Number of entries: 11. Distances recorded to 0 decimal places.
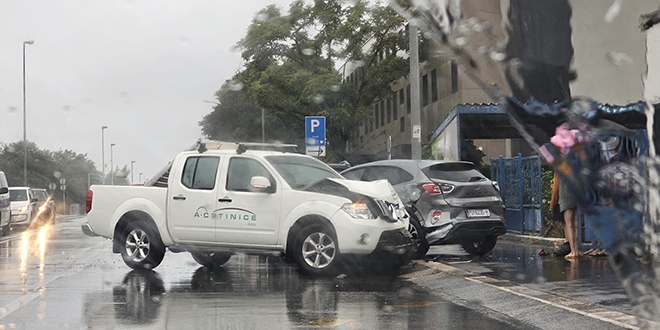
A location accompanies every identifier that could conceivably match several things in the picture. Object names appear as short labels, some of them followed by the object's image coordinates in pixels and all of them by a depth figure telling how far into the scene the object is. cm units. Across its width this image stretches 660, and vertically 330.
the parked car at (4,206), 2312
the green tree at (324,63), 4472
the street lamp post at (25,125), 4975
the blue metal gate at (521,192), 1642
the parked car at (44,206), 3269
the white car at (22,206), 2927
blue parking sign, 2619
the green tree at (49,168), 7462
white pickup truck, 1076
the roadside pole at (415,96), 1875
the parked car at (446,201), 1243
